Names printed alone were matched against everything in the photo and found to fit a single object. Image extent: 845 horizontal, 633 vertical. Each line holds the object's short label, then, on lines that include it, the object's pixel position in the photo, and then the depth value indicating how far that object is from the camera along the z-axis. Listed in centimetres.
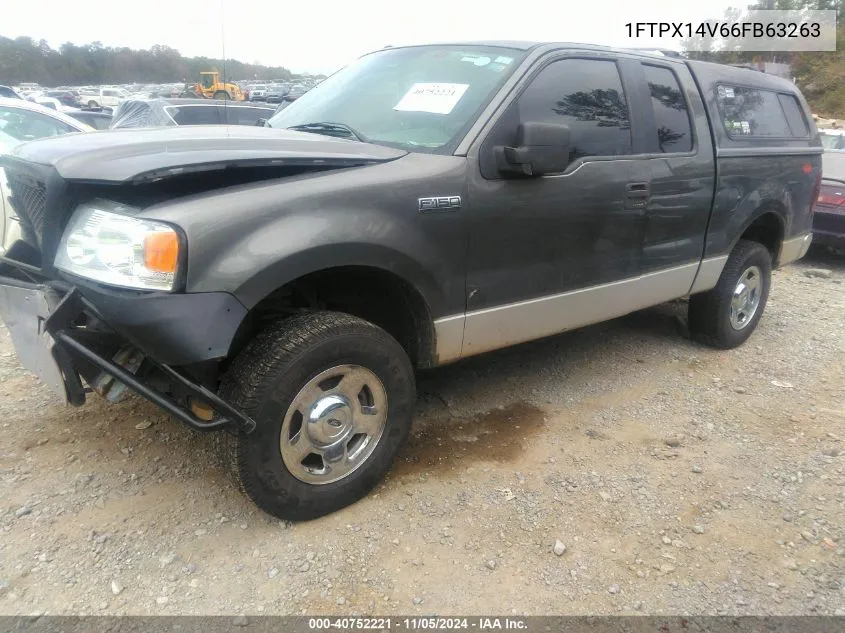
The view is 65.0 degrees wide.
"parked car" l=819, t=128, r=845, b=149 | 997
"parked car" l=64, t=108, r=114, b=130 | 1242
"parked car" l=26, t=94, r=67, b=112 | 1521
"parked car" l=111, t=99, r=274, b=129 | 873
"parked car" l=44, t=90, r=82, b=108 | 2918
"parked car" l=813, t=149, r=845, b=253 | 796
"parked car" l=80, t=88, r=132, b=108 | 3456
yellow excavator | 2306
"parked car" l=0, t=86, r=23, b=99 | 1449
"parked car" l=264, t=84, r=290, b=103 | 2896
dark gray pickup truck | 223
